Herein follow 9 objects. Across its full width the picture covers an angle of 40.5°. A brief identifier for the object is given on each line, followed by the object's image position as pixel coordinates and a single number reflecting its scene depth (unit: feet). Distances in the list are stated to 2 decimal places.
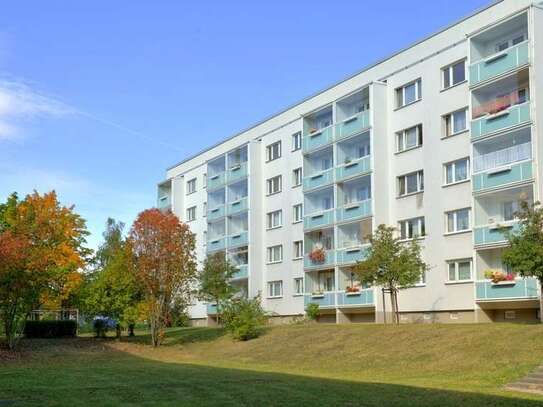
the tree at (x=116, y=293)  148.97
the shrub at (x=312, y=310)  164.76
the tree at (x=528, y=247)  93.20
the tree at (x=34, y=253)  123.54
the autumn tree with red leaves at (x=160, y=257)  142.31
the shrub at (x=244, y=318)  139.74
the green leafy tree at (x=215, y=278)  185.26
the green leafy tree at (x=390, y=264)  121.60
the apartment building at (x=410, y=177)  120.06
